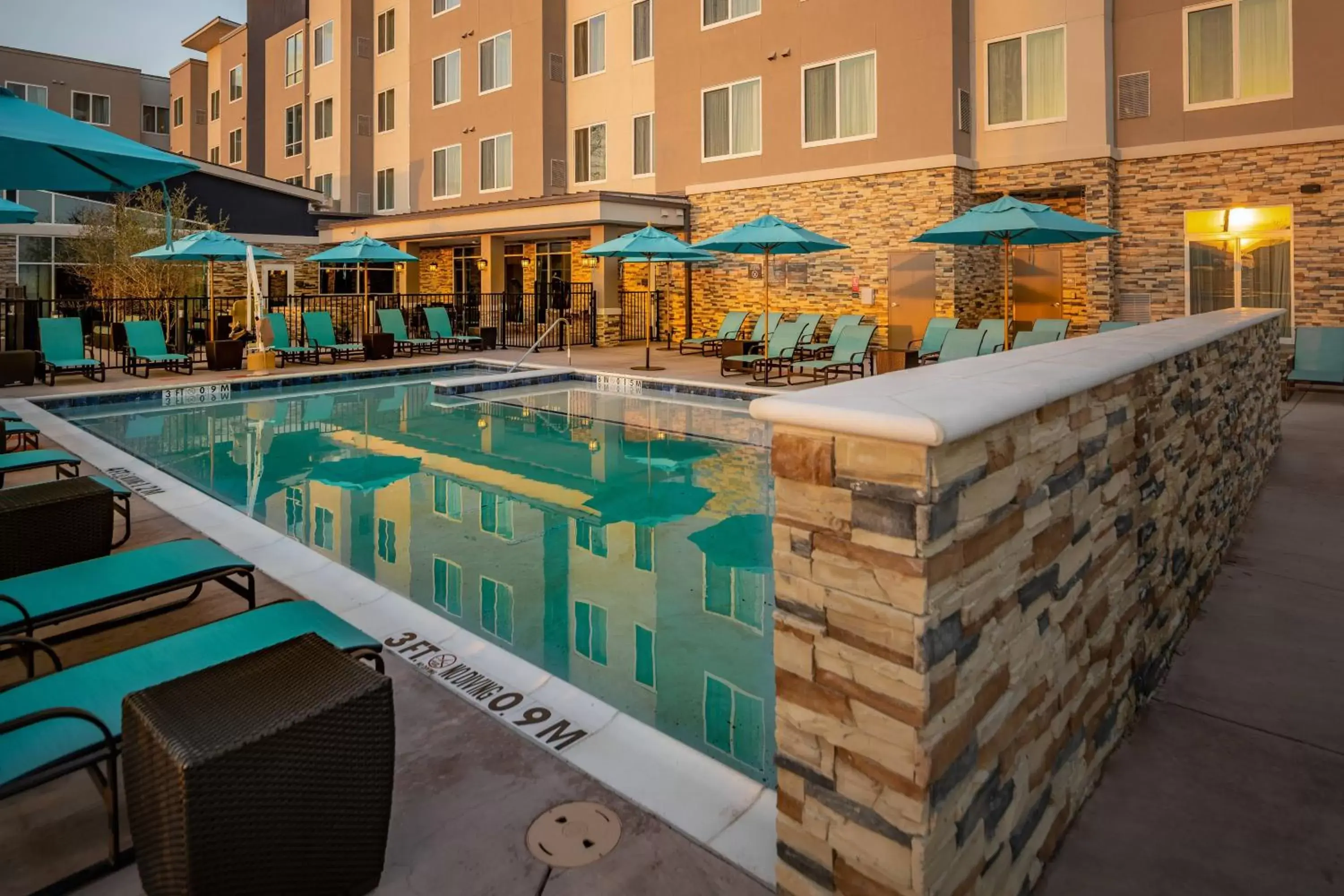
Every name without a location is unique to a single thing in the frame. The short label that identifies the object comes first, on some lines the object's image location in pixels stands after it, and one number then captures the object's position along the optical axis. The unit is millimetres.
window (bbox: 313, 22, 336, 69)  32969
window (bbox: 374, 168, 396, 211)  31359
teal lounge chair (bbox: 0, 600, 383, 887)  2340
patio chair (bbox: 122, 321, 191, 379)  15453
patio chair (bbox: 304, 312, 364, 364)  18547
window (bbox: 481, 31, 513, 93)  26547
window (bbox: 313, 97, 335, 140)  33156
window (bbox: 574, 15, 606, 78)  25109
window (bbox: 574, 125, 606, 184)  25391
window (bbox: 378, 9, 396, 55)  31297
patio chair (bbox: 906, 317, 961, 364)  15211
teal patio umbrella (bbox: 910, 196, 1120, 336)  12078
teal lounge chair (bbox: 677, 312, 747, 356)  19703
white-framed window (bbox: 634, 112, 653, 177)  23984
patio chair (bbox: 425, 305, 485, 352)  20484
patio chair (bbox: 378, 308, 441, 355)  20250
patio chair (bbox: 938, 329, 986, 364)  13617
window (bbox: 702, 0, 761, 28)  20891
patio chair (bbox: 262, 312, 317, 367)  17734
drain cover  2457
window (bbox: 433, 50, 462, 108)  28484
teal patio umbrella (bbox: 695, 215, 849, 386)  15148
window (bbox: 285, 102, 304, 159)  34844
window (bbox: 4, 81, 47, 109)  38438
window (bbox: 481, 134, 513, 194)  26766
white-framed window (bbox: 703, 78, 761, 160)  21250
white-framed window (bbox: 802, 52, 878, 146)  19062
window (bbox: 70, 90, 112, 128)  41312
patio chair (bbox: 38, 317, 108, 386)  14266
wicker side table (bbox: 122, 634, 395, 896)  1944
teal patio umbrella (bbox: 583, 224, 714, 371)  16359
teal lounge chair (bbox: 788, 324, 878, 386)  14883
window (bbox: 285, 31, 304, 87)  34438
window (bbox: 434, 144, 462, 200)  28703
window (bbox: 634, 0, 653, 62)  23812
